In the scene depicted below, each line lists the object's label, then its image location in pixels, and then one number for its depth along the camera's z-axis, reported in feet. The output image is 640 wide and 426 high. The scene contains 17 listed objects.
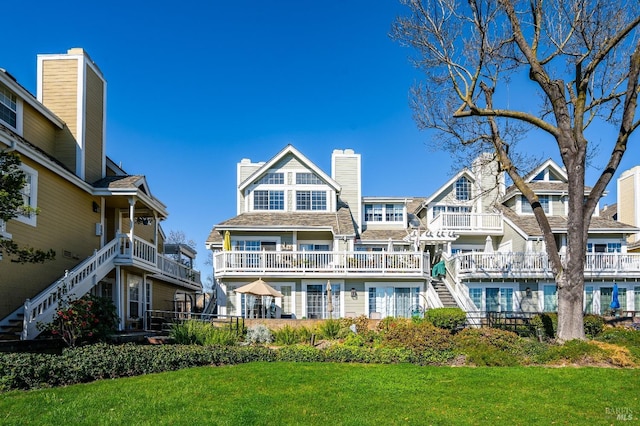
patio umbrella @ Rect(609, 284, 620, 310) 81.15
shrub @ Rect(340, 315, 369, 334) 58.62
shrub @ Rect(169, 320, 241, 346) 52.37
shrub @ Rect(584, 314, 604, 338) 58.80
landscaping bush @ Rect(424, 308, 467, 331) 59.72
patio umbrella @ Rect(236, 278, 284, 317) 70.38
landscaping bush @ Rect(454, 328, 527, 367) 44.85
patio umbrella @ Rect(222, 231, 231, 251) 81.41
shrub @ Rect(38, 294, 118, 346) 41.37
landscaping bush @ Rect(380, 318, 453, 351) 48.03
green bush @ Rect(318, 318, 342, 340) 59.67
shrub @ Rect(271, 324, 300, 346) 58.49
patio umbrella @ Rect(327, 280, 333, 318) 76.86
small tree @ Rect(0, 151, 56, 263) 34.50
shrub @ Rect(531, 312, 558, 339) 59.57
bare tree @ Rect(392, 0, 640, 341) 52.70
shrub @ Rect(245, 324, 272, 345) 58.39
